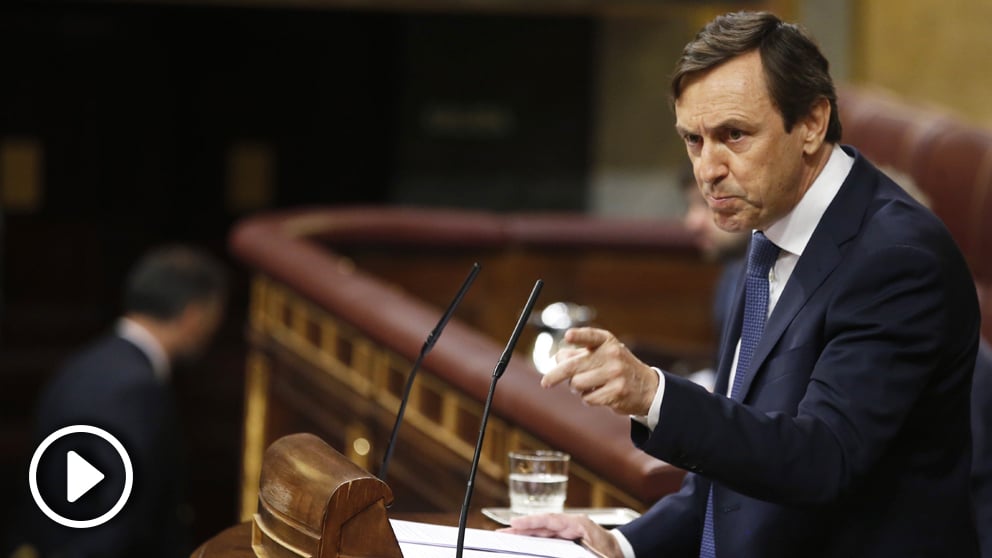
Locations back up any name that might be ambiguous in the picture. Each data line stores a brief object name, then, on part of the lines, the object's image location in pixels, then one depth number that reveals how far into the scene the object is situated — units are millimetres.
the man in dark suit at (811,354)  10758
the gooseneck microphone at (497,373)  10806
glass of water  11331
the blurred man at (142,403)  15468
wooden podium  10824
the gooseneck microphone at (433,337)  11044
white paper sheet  10937
